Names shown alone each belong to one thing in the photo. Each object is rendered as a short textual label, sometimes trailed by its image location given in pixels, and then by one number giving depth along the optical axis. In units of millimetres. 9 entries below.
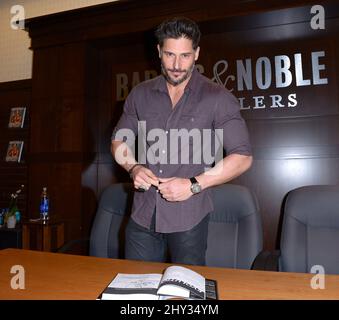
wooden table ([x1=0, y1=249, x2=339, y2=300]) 925
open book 859
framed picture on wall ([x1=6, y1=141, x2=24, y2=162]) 3387
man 1297
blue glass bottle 2823
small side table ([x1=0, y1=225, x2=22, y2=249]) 2738
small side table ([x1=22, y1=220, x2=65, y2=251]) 2637
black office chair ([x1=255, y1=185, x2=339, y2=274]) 1424
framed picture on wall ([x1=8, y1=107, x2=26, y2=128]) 3387
